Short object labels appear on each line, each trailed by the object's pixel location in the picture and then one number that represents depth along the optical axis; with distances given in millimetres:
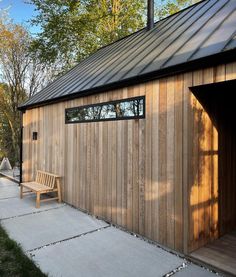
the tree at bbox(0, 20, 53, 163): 13703
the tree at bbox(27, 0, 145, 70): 14820
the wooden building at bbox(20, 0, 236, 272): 3502
